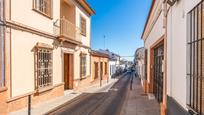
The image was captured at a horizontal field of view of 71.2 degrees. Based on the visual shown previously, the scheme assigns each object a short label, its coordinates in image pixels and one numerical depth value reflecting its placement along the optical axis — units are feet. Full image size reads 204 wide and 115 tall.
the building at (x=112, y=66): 74.54
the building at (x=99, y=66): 46.82
